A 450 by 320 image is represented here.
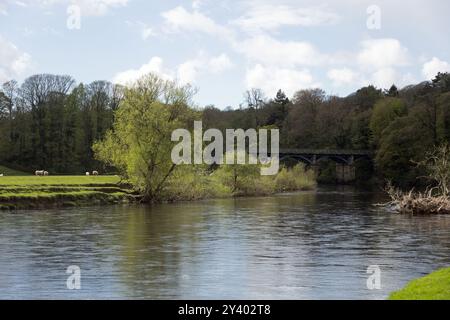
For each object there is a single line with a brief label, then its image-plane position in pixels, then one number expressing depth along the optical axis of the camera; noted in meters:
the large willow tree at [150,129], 67.06
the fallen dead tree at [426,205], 49.36
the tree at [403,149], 111.00
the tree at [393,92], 153.62
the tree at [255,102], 156.48
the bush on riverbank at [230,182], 69.19
